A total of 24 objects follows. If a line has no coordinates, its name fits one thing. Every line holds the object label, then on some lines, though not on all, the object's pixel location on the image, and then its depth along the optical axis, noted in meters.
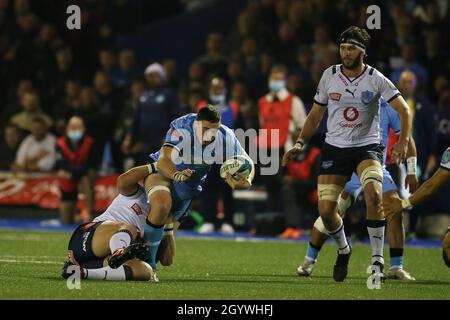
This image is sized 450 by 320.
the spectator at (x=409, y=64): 17.62
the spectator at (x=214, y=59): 20.27
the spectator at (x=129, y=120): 19.11
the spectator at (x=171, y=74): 20.69
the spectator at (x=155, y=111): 18.39
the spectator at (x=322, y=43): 19.00
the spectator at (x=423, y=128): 15.93
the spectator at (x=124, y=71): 21.22
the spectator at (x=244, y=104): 18.70
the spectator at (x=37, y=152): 20.19
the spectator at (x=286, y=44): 19.83
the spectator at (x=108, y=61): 21.62
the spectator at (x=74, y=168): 19.30
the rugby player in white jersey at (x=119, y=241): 10.22
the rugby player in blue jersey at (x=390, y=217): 11.45
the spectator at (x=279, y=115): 17.55
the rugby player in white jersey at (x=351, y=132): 10.88
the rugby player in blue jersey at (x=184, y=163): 10.70
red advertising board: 19.98
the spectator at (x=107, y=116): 19.92
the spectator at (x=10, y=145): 20.73
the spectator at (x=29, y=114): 20.75
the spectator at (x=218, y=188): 17.86
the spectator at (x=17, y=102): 21.48
